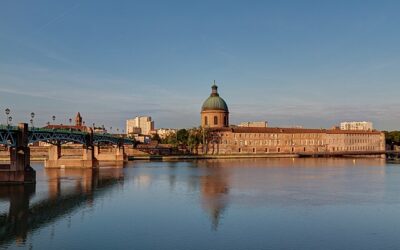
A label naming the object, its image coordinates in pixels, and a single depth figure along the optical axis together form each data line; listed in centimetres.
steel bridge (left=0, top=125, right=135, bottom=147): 6800
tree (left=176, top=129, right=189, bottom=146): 17175
